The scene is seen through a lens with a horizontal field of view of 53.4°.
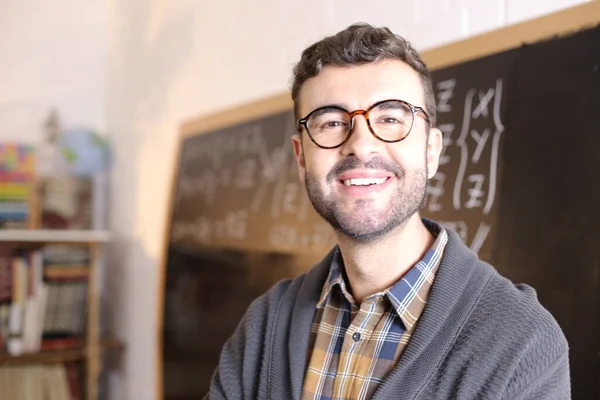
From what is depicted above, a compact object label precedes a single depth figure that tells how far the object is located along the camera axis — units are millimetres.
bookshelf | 2926
